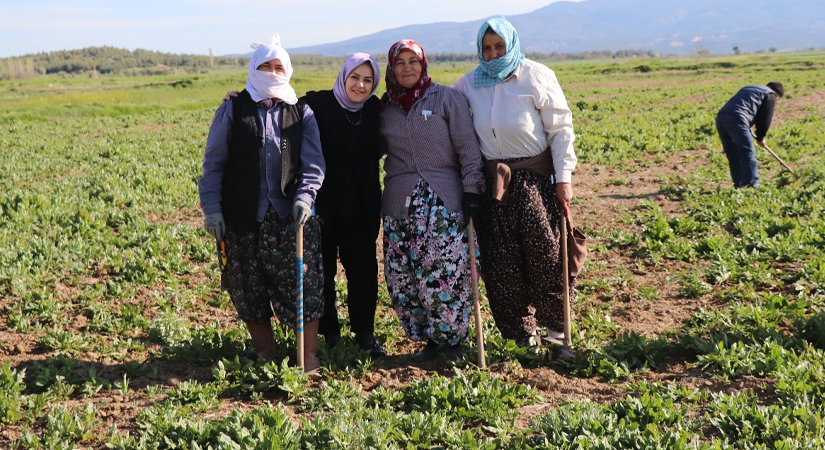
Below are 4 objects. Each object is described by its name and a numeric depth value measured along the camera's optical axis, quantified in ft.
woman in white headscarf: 13.97
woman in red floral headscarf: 14.78
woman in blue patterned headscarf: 14.74
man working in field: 33.24
